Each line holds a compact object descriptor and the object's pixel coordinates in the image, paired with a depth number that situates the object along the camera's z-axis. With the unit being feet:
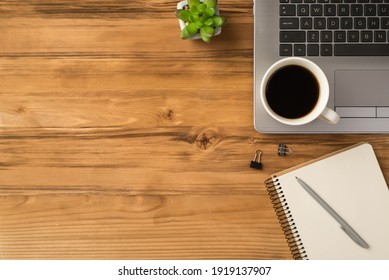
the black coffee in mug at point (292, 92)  2.45
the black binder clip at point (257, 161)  2.62
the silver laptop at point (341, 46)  2.53
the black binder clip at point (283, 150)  2.61
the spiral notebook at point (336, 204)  2.60
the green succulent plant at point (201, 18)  2.41
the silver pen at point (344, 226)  2.59
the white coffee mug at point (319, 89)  2.37
